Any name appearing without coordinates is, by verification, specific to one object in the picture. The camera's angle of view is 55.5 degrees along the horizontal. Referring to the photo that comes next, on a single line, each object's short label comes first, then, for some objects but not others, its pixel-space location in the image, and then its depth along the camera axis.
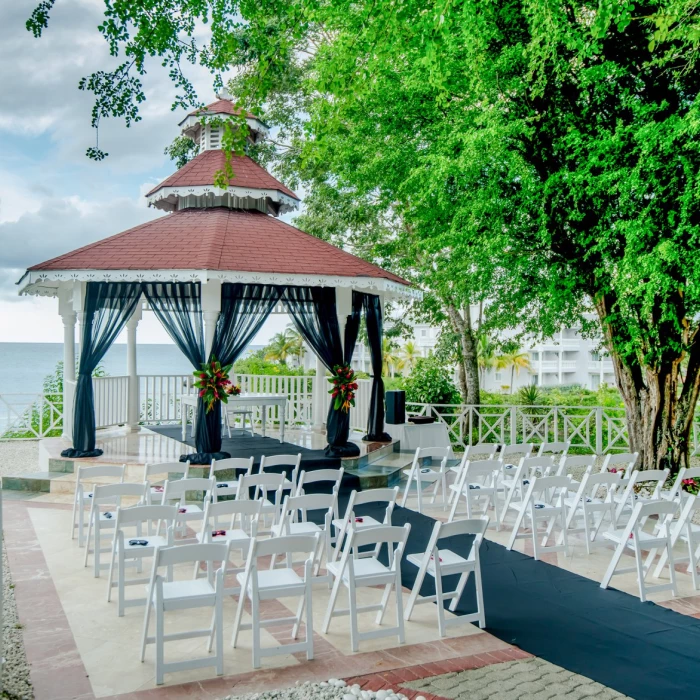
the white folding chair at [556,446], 8.48
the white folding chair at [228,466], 7.47
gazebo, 10.16
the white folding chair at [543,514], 6.62
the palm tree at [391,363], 42.63
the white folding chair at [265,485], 6.70
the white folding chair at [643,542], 5.59
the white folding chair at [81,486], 7.04
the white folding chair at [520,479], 7.56
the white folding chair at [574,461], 7.82
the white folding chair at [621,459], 7.85
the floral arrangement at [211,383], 9.85
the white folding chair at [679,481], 7.01
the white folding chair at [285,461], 7.76
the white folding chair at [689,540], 5.99
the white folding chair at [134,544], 5.14
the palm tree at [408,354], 45.59
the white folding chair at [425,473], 8.50
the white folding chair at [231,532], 5.38
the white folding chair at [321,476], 6.97
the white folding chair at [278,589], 4.36
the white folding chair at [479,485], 7.80
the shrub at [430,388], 15.51
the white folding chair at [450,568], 4.86
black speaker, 13.16
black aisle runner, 4.29
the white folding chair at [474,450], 8.66
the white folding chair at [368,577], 4.66
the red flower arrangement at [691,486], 9.88
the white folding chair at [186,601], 4.14
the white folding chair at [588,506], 6.93
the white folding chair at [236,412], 12.94
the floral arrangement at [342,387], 10.95
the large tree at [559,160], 8.52
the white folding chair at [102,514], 6.07
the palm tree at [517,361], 43.12
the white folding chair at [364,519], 5.71
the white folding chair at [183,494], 6.30
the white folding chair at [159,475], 7.07
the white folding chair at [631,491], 6.92
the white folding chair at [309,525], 5.74
